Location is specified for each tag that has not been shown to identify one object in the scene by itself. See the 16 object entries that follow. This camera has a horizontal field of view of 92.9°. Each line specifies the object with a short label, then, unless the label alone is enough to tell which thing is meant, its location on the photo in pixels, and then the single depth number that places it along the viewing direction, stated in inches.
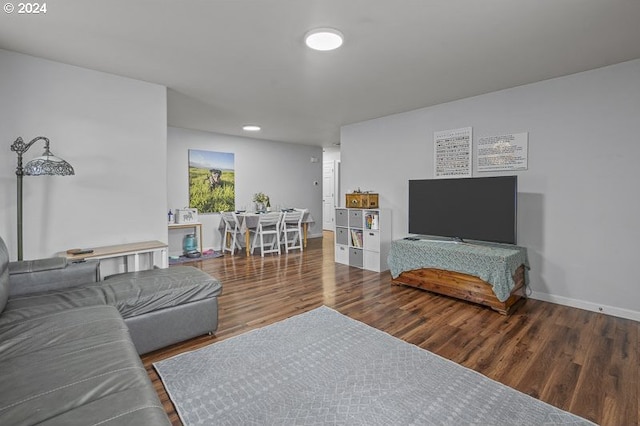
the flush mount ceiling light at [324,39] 86.9
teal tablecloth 114.7
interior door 374.0
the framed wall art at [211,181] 231.8
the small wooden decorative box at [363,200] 184.1
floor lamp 92.8
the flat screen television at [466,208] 126.8
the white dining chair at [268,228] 226.4
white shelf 177.9
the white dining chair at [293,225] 242.7
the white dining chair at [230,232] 234.1
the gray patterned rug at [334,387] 62.2
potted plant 261.6
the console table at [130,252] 107.0
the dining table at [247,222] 228.5
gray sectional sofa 40.1
